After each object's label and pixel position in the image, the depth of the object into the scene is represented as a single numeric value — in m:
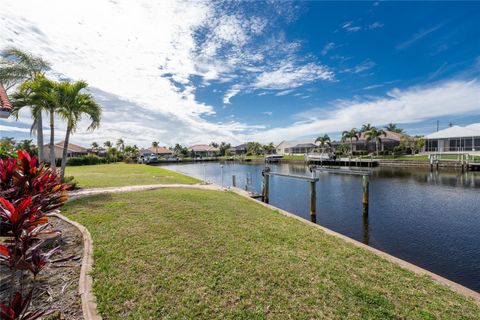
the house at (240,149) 104.52
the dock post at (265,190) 16.98
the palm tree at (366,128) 53.43
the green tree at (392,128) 85.01
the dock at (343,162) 42.12
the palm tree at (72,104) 13.30
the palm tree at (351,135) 58.12
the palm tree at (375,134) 51.06
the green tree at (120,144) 77.28
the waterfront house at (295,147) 77.19
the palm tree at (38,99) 12.89
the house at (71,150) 50.26
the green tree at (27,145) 43.38
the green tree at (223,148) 102.31
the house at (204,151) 99.88
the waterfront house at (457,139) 38.25
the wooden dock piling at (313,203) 12.81
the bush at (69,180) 12.79
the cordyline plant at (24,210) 2.23
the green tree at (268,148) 90.31
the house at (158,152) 100.69
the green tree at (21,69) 13.54
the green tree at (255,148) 91.62
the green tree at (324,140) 68.69
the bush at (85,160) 40.31
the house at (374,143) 57.12
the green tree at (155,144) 106.88
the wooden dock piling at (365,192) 13.82
